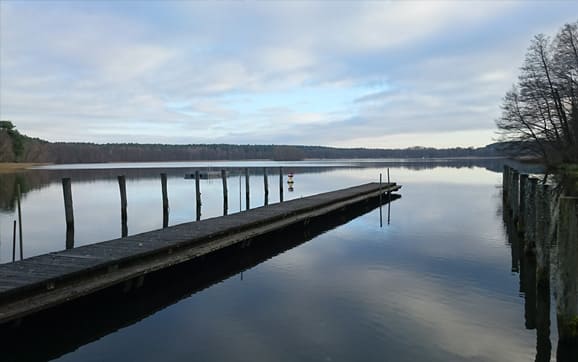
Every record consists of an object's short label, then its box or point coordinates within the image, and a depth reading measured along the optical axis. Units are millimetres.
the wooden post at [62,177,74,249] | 17016
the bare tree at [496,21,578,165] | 37062
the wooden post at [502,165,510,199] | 28006
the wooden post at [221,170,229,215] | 25898
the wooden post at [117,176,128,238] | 19781
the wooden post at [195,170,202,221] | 23706
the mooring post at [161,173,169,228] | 22300
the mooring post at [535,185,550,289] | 8578
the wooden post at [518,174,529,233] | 14834
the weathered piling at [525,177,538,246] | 11680
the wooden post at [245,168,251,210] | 26953
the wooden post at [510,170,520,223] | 17964
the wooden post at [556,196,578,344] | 6621
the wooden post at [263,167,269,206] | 30375
